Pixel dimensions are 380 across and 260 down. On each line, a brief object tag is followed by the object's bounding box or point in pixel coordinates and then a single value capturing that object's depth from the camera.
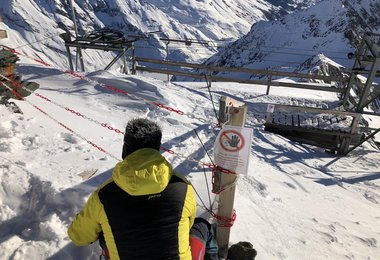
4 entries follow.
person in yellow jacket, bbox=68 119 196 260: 2.49
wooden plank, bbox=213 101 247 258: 3.45
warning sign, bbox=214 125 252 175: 3.45
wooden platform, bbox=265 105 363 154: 10.05
